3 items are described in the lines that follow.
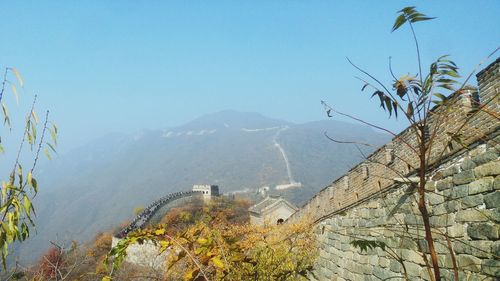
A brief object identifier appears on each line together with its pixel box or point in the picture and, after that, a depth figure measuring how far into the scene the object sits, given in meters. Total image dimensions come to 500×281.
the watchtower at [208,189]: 58.88
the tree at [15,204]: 2.70
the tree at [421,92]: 2.33
